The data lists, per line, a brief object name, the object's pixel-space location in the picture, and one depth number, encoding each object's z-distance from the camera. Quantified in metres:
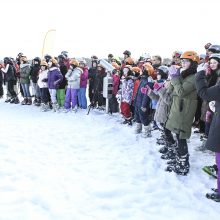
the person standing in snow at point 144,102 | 8.02
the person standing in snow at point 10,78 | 14.59
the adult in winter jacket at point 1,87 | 16.50
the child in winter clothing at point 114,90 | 11.27
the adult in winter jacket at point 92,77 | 13.10
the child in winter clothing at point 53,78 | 12.27
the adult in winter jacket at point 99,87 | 12.54
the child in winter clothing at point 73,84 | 12.22
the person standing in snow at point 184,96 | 5.47
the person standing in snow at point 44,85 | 12.61
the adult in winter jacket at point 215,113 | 4.51
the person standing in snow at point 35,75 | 13.59
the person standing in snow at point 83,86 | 12.59
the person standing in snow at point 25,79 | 13.94
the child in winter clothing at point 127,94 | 9.55
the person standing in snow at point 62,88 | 12.69
